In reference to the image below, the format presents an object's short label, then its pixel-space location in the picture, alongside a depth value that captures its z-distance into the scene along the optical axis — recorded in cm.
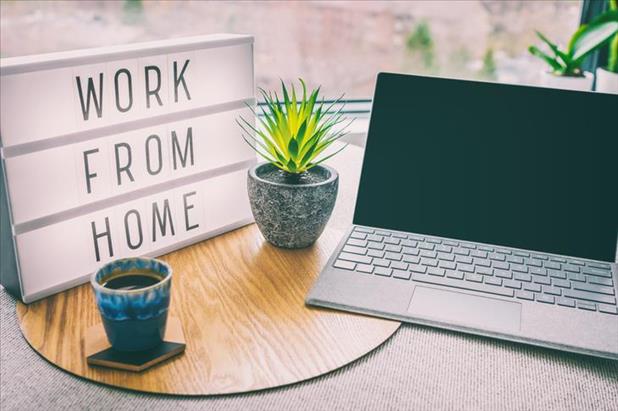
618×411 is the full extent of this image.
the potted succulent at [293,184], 89
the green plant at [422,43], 167
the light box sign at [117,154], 75
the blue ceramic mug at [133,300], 66
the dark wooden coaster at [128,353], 67
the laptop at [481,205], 82
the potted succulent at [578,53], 143
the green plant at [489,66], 175
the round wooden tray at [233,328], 67
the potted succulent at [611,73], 143
